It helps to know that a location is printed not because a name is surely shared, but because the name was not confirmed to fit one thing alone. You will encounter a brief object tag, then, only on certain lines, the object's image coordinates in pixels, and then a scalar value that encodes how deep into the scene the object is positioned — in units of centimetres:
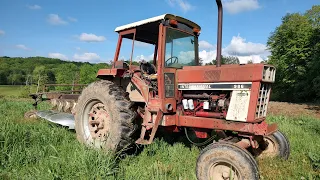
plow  641
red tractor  361
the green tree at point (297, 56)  2358
